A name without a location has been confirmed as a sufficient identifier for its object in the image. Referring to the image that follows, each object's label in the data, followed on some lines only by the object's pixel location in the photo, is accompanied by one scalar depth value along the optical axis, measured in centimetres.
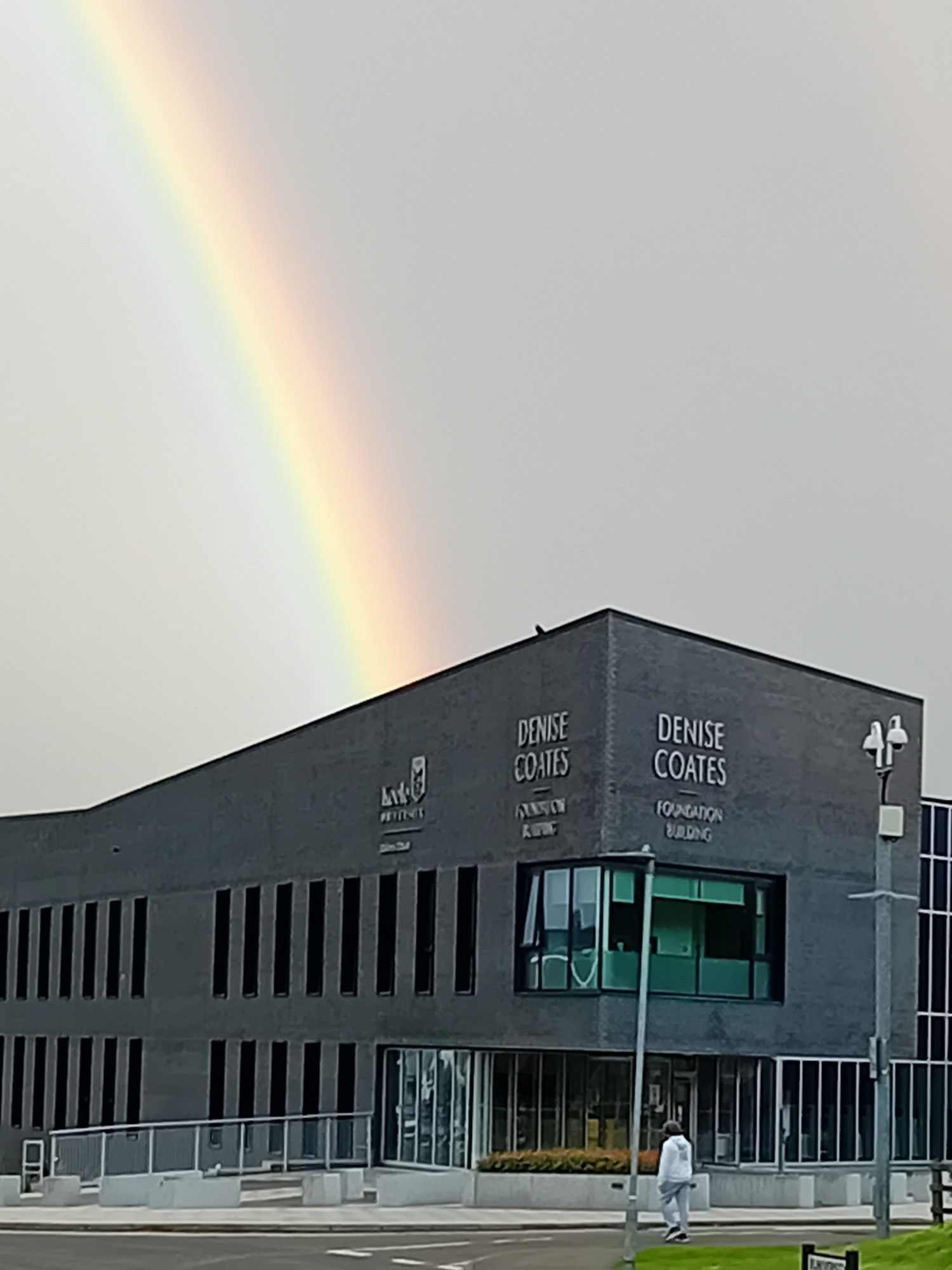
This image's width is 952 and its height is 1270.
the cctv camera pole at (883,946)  3384
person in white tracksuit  3472
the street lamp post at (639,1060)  2867
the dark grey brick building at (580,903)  4759
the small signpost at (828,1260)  1808
